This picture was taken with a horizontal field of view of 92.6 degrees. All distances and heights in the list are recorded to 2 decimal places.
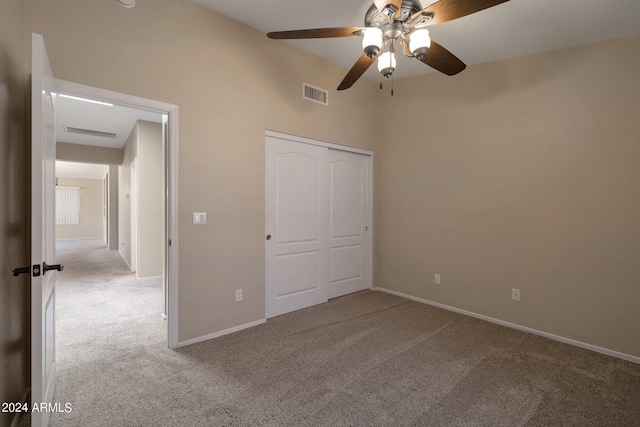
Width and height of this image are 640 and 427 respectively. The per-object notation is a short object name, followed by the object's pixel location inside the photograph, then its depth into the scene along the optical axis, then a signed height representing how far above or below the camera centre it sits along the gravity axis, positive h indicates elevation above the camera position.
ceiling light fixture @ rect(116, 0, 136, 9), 2.29 +1.57
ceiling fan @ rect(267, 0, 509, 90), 1.72 +1.14
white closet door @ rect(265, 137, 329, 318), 3.36 -0.17
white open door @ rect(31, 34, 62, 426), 1.43 -0.09
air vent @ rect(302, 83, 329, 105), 3.53 +1.39
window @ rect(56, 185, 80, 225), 11.27 +0.24
